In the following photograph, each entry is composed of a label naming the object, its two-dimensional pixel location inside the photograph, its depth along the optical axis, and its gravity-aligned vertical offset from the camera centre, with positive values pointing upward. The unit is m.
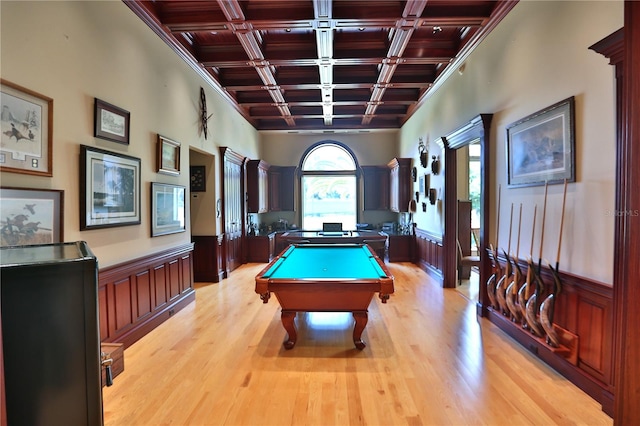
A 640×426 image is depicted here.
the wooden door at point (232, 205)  6.38 +0.04
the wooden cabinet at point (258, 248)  7.91 -1.03
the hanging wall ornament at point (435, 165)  5.94 +0.78
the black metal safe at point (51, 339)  1.01 -0.44
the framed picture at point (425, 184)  6.56 +0.48
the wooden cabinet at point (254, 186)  7.89 +0.52
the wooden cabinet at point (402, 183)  8.02 +0.59
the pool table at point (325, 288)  2.89 -0.74
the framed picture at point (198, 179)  5.85 +0.51
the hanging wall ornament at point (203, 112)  5.27 +1.59
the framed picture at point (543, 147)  2.68 +0.56
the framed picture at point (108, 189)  2.75 +0.18
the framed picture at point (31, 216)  2.06 -0.06
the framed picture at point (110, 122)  2.90 +0.82
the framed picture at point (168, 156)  3.92 +0.66
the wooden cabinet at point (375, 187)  9.27 +0.57
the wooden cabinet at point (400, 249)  7.95 -1.07
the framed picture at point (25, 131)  2.07 +0.53
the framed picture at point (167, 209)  3.84 -0.03
